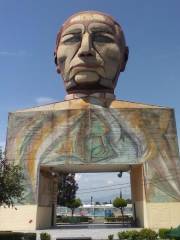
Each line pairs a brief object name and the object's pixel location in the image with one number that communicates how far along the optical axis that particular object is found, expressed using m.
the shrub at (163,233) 18.45
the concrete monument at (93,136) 24.61
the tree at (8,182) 18.14
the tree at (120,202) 47.41
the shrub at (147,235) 17.31
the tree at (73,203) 50.94
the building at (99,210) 69.38
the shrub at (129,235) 17.41
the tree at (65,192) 50.53
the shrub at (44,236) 17.53
